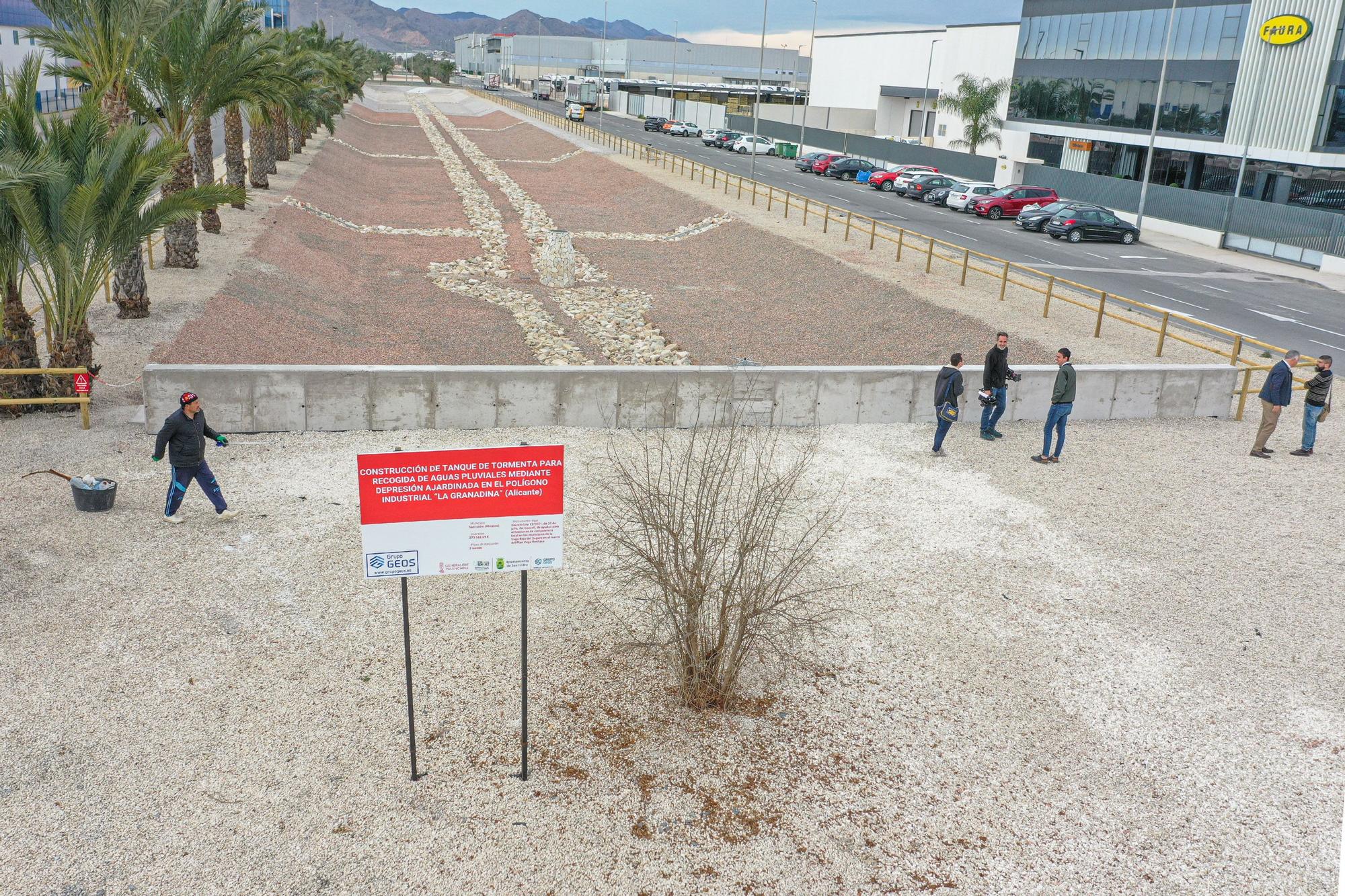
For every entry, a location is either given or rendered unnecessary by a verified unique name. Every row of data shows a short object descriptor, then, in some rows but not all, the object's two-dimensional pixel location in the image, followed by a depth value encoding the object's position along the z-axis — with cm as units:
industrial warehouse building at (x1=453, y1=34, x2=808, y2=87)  16738
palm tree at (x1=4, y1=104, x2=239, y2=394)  1298
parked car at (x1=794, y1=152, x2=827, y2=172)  6072
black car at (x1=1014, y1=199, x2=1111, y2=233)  3975
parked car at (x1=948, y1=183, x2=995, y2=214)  4516
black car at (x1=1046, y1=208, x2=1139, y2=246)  3859
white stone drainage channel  2231
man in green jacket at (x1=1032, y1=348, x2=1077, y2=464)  1366
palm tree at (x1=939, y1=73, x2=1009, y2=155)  6122
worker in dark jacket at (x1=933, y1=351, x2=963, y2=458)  1386
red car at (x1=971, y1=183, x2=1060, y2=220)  4394
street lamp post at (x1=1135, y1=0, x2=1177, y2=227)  4061
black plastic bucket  1070
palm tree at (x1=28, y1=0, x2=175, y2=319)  1766
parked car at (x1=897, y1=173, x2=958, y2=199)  4888
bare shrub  776
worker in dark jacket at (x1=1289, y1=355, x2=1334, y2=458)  1467
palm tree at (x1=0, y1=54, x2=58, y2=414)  1288
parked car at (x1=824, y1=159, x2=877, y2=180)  5693
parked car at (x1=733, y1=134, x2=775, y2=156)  7244
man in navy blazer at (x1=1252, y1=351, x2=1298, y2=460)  1441
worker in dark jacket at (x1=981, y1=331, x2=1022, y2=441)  1473
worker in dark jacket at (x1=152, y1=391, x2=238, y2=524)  1037
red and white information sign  632
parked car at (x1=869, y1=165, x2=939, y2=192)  5122
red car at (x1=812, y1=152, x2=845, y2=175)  5878
